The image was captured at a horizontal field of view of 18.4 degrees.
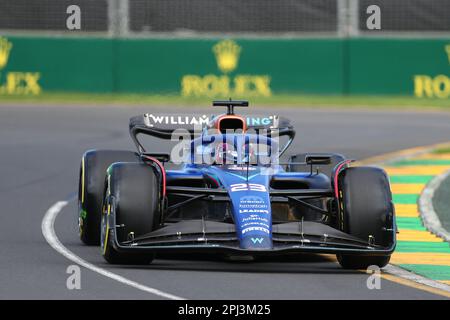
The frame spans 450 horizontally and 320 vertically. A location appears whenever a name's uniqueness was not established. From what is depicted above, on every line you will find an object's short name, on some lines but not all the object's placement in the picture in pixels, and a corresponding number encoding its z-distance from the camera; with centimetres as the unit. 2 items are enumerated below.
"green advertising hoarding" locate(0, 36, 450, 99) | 3506
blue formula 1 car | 1139
